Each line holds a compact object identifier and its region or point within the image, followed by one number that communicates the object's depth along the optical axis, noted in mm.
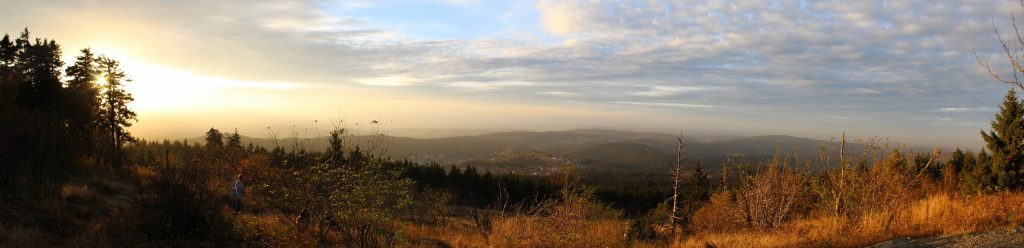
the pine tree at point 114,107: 37969
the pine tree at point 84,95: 31061
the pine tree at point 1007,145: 26756
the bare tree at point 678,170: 16203
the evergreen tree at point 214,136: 53812
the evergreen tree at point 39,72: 28947
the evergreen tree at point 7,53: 33781
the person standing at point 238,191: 18122
